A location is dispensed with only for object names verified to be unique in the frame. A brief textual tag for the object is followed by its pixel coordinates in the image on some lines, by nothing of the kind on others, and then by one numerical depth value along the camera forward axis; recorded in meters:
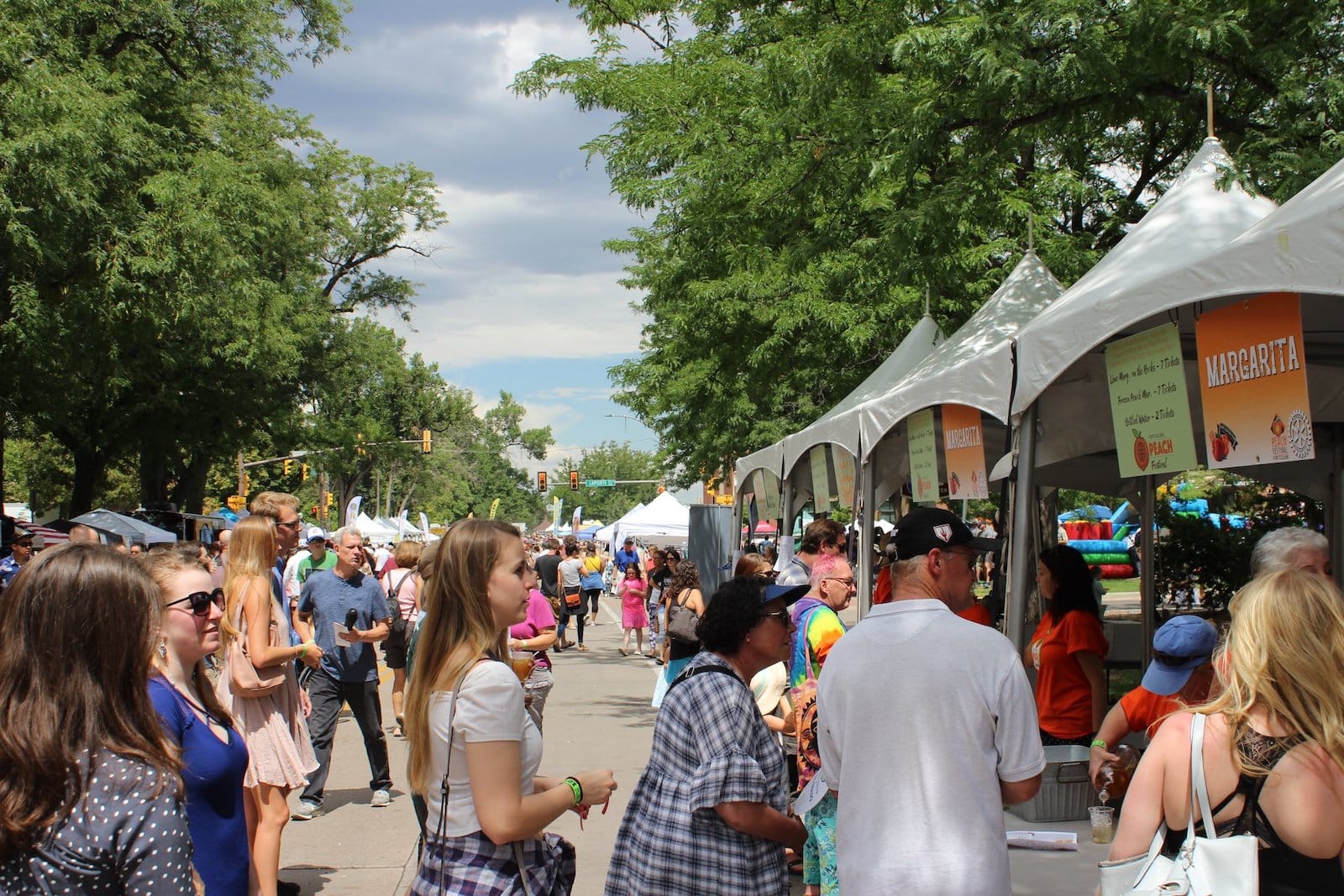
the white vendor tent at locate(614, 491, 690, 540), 32.31
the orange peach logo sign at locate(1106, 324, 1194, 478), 4.46
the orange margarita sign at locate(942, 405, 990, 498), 6.78
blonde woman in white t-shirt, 2.89
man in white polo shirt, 2.89
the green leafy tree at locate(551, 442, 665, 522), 160.50
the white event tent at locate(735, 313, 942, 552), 9.15
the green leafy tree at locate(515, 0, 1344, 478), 7.81
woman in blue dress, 2.95
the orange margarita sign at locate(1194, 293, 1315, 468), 3.85
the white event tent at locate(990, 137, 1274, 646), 4.83
